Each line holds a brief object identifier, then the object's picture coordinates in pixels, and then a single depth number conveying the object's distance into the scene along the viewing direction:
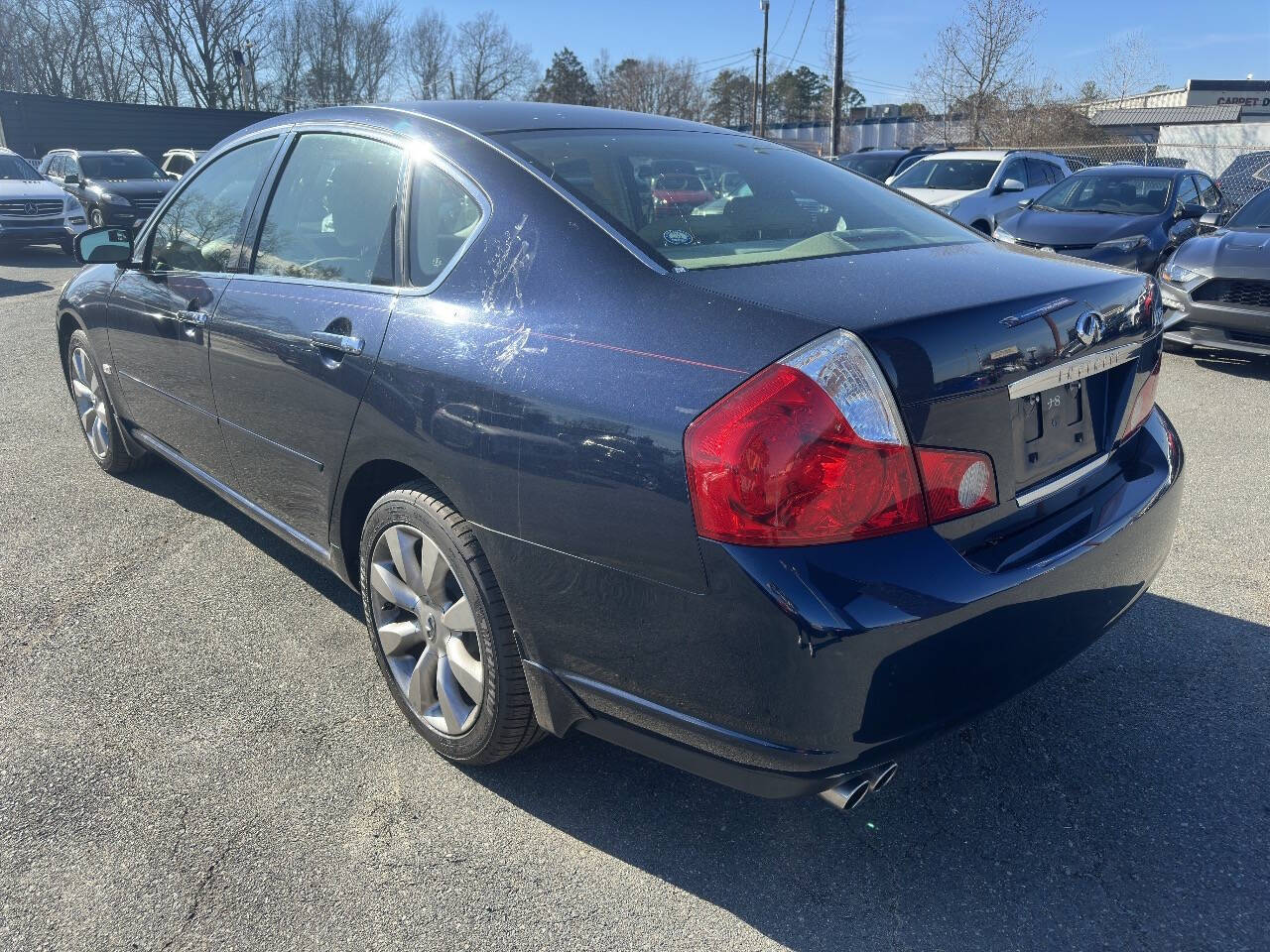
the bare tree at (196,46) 56.31
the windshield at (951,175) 14.29
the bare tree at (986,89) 34.97
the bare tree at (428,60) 78.31
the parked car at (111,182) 17.34
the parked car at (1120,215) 9.45
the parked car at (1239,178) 18.72
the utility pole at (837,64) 24.12
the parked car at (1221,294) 6.80
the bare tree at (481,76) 78.94
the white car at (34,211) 15.16
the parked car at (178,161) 24.32
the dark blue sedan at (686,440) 1.77
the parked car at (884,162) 18.83
